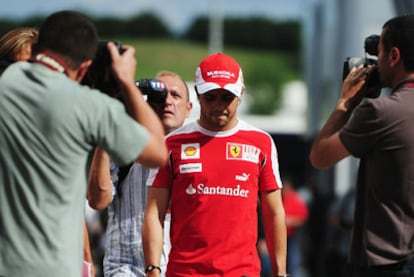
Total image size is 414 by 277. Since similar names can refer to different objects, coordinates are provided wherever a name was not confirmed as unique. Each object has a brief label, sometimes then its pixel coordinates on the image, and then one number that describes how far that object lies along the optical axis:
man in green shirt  8.97
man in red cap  11.58
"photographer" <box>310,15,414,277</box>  10.54
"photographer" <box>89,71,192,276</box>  12.80
